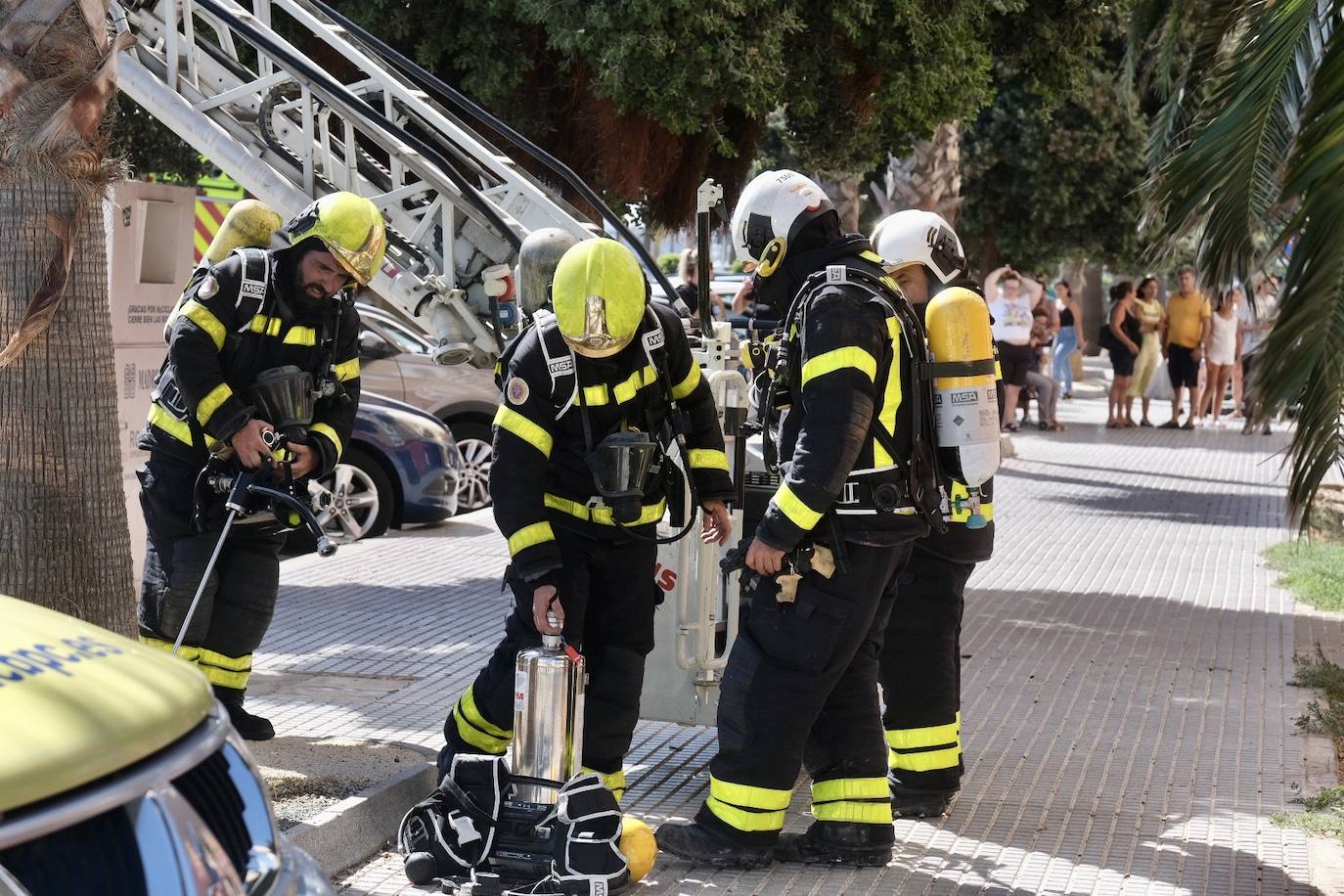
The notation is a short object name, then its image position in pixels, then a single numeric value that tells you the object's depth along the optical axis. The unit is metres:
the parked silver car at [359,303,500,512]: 13.42
